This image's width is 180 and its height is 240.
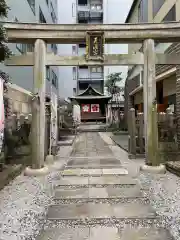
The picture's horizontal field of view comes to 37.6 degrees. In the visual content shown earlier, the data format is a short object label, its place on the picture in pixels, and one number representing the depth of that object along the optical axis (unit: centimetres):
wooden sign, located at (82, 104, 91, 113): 3678
